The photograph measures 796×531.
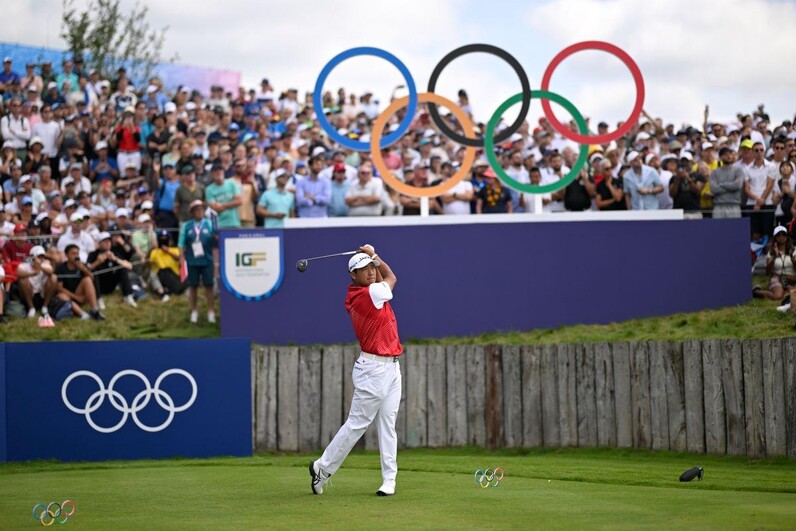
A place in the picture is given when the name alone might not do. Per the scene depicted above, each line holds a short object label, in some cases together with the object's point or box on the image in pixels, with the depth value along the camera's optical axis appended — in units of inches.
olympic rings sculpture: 797.2
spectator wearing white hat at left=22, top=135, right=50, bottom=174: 956.6
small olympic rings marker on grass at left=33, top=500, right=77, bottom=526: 397.1
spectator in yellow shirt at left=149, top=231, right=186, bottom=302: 874.1
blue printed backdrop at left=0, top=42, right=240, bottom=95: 1537.9
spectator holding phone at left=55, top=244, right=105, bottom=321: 824.3
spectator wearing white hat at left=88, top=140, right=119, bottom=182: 969.5
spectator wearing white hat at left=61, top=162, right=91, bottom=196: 928.9
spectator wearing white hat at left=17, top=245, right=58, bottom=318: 815.1
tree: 1483.8
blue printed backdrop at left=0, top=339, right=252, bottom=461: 661.3
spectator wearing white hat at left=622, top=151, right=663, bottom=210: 831.1
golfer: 463.5
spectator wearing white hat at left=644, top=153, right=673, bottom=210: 845.2
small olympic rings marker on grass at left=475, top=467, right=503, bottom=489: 481.2
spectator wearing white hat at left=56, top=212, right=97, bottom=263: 846.5
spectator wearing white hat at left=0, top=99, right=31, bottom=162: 975.6
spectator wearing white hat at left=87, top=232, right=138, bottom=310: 846.5
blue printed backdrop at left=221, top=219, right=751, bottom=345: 784.9
